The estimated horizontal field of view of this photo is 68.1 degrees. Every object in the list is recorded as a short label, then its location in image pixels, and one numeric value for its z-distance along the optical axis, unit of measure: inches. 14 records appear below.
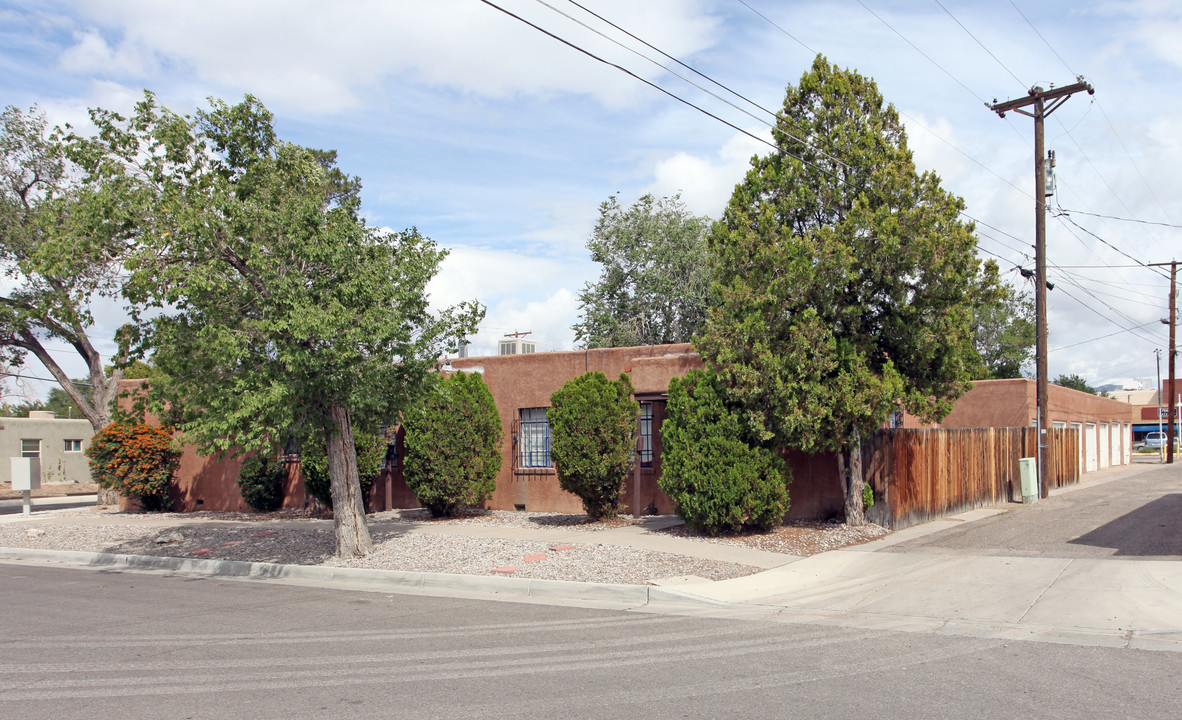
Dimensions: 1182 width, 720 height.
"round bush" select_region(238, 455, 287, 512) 815.1
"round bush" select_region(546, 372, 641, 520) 603.5
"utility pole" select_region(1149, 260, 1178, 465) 1657.5
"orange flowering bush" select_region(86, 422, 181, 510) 855.1
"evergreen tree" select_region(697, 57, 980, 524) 526.0
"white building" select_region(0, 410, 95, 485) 1646.2
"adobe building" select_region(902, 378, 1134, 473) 1105.4
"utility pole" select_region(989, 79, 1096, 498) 892.0
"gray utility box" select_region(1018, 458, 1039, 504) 855.7
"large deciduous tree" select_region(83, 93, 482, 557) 440.5
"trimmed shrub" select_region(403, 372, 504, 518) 672.4
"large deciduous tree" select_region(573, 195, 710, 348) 1289.4
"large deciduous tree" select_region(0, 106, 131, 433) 489.7
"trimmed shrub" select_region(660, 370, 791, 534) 529.3
